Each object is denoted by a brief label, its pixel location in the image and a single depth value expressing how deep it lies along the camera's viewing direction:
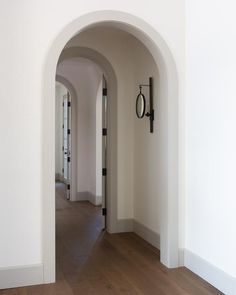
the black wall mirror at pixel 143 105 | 4.52
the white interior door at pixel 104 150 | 5.27
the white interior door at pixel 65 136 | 10.69
